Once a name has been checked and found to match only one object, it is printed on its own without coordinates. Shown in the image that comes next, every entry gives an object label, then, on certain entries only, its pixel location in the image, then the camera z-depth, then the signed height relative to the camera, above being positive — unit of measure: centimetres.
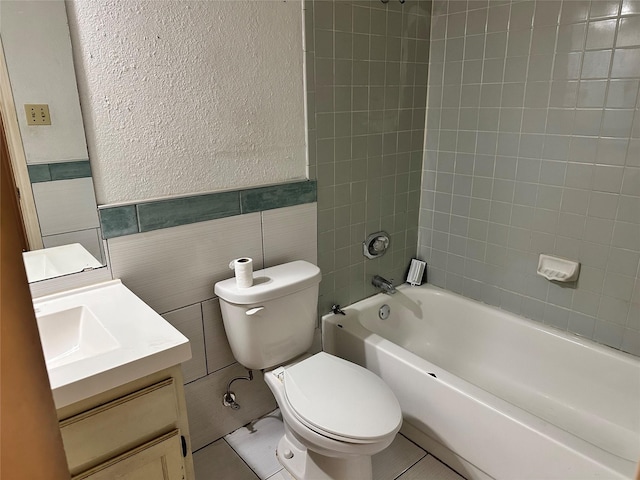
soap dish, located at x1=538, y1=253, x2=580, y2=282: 188 -68
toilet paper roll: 159 -56
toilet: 138 -93
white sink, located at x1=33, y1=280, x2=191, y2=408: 96 -55
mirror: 120 -8
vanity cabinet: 97 -72
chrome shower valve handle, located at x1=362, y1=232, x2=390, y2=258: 221 -66
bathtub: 146 -109
